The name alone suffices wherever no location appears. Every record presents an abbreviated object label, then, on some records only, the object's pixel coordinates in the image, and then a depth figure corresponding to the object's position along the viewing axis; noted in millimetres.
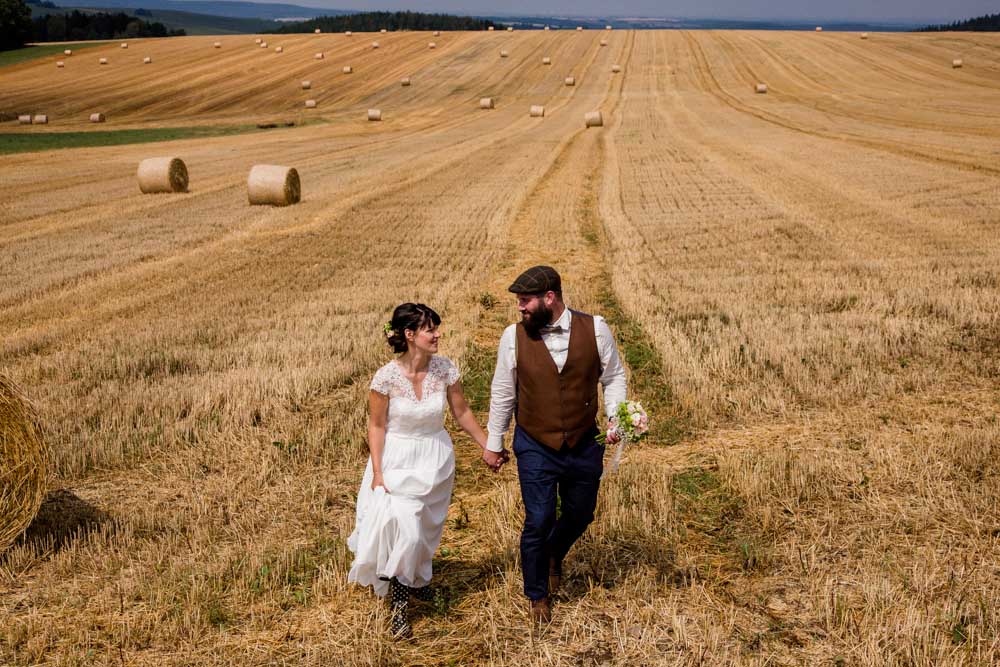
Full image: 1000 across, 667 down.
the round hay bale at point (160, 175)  24234
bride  5148
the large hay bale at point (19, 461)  6184
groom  5223
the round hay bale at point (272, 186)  21859
